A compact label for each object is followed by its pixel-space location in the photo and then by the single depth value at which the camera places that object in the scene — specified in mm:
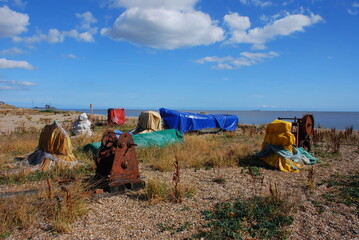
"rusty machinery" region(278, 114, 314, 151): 9484
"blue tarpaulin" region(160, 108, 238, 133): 16219
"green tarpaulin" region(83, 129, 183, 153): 9250
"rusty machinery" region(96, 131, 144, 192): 5504
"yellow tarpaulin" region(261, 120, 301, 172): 7425
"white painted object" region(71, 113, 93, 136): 13152
